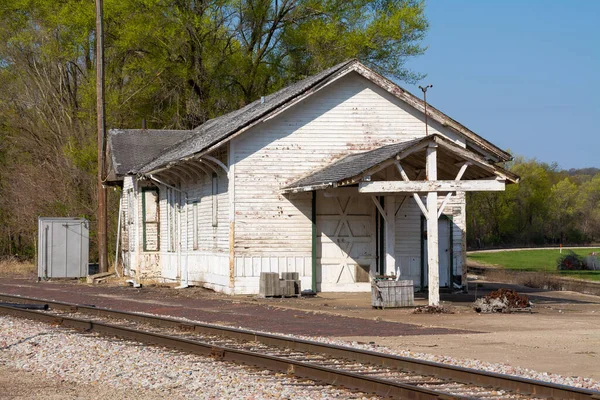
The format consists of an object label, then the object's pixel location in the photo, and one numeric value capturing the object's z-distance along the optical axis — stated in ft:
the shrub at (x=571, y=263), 199.82
